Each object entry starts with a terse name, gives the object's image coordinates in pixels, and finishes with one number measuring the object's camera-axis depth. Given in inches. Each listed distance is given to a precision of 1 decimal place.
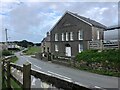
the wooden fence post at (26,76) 64.3
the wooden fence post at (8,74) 118.4
